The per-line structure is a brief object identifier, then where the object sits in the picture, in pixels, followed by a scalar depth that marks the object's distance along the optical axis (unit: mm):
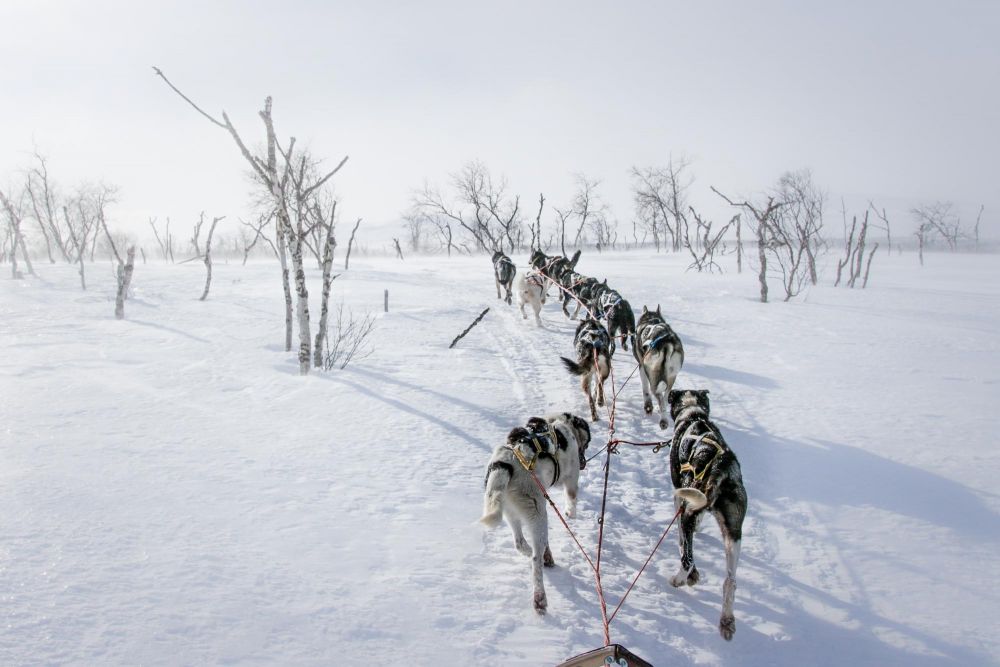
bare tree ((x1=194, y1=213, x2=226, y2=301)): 17453
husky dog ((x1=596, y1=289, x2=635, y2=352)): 9969
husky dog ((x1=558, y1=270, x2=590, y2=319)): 13398
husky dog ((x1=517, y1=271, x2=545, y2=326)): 12938
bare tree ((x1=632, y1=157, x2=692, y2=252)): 46781
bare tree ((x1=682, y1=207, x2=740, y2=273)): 26281
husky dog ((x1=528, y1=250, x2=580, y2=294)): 15930
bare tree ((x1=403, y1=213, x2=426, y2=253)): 75438
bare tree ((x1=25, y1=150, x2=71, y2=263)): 37594
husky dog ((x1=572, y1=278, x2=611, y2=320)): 11625
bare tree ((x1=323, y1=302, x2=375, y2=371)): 8555
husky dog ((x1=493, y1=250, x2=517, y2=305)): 16356
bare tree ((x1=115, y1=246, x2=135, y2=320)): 13242
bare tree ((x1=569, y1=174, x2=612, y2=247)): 47288
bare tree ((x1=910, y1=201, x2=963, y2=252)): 61812
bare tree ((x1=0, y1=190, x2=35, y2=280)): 21922
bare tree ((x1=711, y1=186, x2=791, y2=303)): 15586
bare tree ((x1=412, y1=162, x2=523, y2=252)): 40062
